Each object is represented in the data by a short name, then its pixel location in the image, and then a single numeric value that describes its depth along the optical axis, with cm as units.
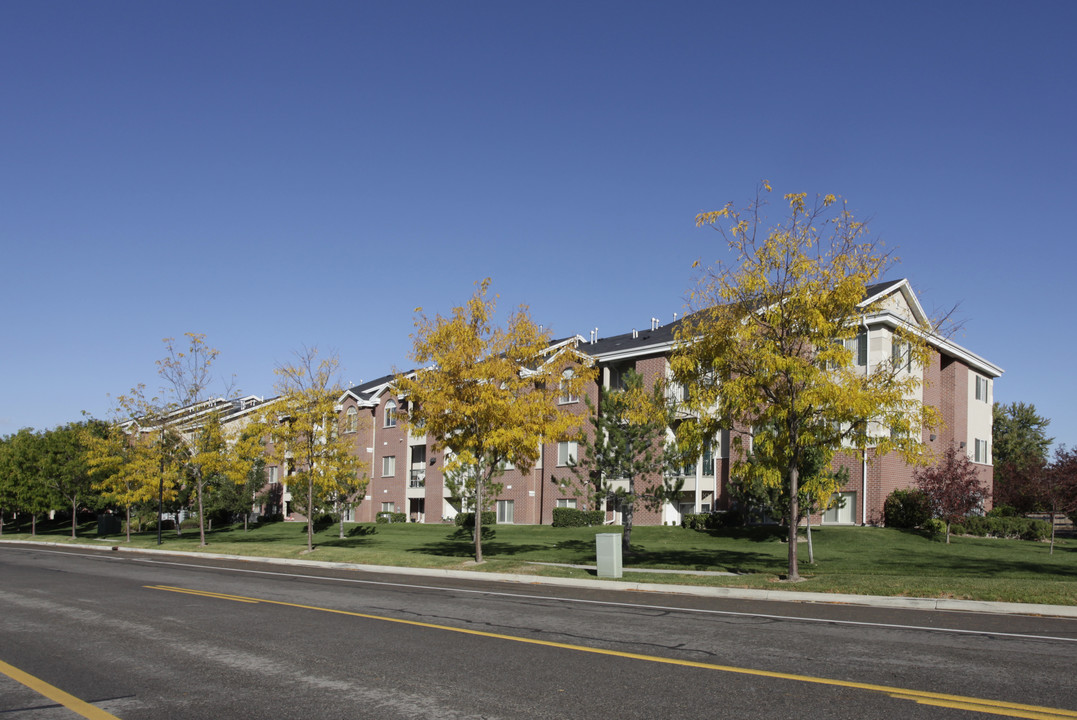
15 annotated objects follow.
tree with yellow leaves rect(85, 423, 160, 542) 3923
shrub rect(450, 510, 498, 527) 4622
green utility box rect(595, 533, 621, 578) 2062
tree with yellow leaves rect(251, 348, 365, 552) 3319
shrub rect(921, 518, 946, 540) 3306
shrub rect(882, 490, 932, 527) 3409
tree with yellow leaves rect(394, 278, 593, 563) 2403
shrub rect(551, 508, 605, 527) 4322
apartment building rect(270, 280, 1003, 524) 3603
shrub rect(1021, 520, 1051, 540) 3678
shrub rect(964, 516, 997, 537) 3631
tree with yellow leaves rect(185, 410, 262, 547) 3641
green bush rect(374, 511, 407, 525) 5627
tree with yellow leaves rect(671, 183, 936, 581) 1769
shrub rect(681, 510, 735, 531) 3819
